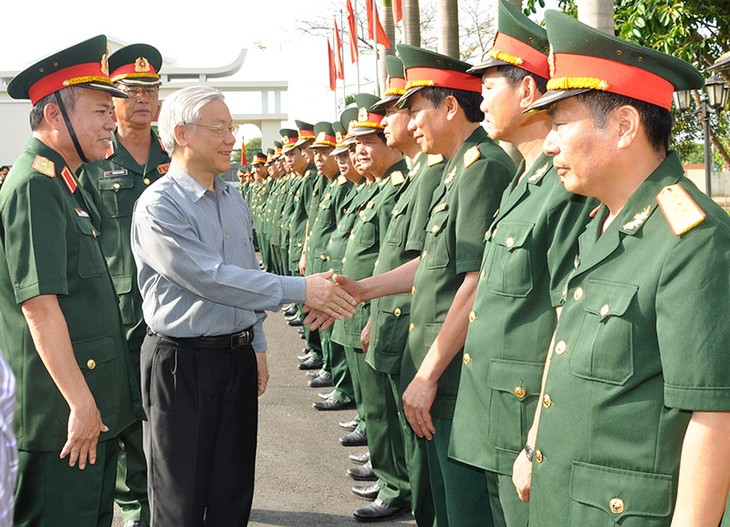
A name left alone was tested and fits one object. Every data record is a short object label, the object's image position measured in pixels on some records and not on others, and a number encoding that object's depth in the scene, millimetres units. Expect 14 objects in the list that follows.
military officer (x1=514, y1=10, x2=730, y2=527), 1882
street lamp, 14406
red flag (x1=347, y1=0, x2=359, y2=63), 16984
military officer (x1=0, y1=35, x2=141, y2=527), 3055
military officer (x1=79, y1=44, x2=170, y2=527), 4559
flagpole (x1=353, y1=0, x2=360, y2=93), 17944
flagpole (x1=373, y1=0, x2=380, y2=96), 12988
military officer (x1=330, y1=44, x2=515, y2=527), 3379
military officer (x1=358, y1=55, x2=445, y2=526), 4113
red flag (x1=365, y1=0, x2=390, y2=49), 11577
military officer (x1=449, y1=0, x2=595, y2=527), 2750
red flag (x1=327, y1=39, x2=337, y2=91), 21188
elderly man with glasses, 3303
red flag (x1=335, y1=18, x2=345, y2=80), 19922
